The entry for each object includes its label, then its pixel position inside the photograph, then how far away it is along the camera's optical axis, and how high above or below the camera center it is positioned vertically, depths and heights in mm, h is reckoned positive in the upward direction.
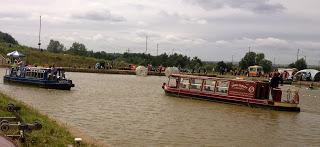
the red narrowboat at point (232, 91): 21514 -1295
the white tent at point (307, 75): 50393 -138
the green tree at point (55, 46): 112233 +6867
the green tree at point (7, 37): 104708 +8626
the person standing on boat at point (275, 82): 22151 -553
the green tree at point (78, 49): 95405 +5306
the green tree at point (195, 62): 79945 +2050
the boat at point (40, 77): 26132 -784
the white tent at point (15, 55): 41582 +1335
